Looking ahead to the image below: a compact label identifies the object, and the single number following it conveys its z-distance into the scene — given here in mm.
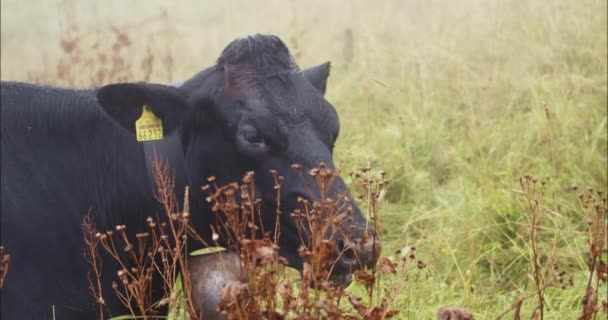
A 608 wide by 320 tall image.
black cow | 3299
